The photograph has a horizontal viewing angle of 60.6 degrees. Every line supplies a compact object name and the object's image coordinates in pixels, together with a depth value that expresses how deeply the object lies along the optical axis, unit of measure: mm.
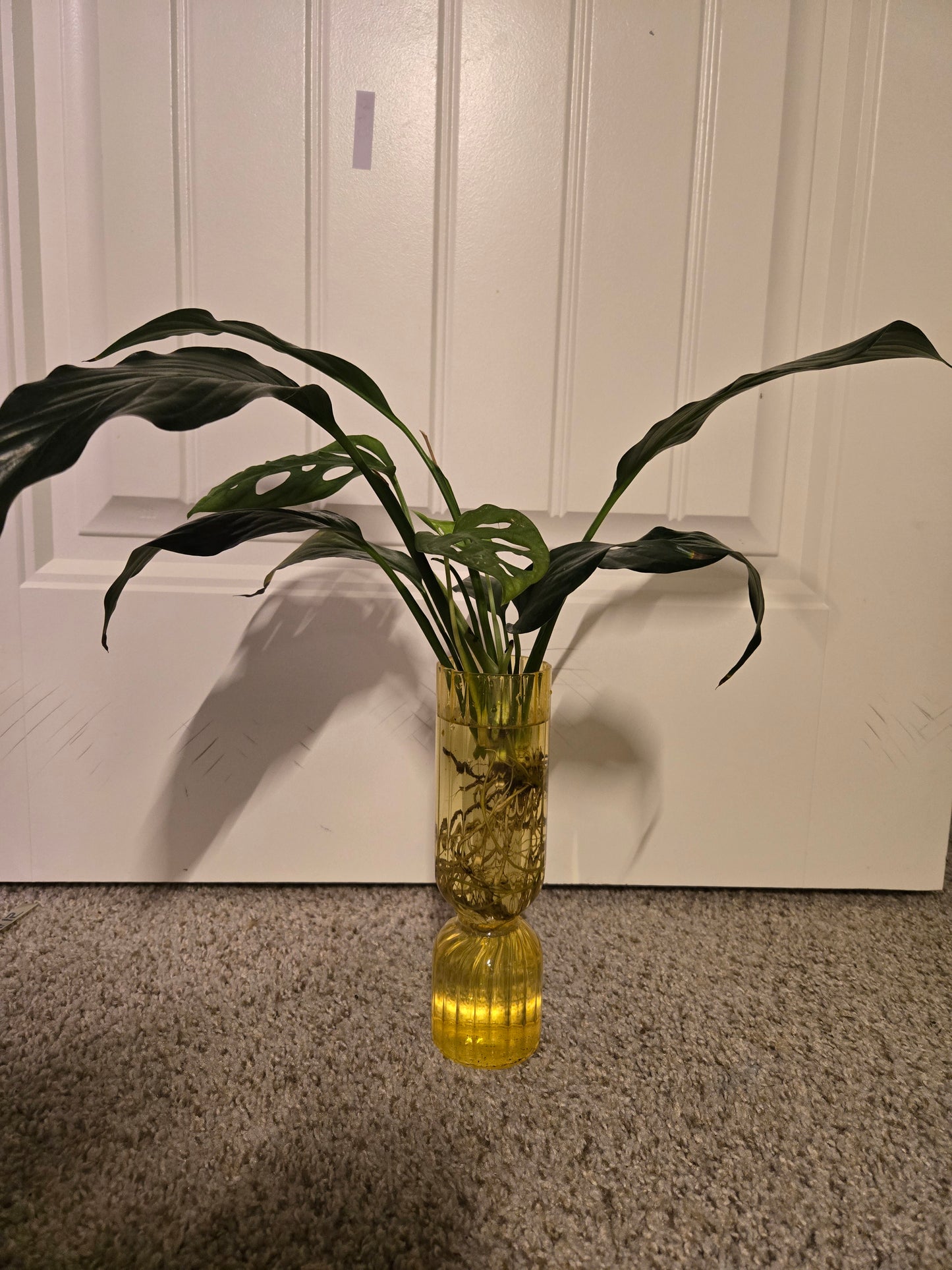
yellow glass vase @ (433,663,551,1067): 589
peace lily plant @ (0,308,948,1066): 483
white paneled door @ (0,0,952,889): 812
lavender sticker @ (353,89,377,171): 816
